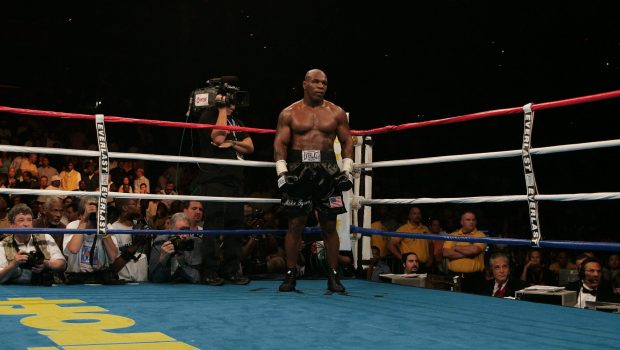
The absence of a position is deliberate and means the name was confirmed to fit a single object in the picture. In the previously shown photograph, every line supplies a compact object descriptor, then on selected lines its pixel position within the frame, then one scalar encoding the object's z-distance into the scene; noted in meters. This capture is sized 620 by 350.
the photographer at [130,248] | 3.75
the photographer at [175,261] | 3.75
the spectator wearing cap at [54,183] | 7.61
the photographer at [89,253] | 3.67
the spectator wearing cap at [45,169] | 7.96
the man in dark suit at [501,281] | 4.30
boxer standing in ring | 3.40
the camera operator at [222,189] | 3.78
